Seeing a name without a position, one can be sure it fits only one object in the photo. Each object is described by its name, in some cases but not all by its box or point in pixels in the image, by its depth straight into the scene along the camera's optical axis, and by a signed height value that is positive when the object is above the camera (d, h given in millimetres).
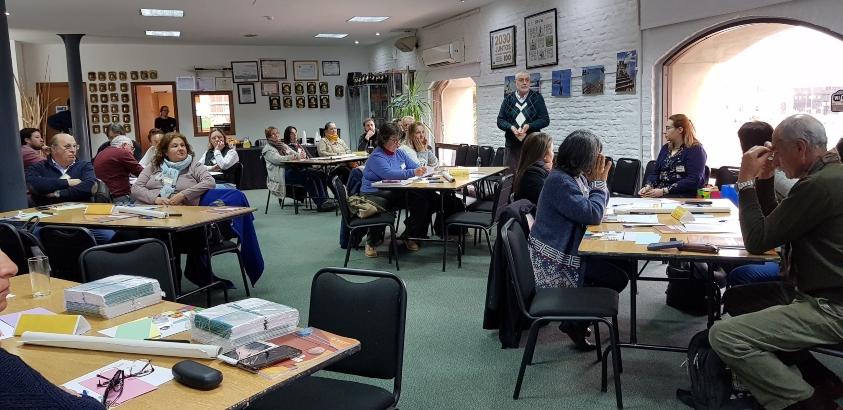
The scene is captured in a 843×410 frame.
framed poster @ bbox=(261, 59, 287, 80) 14969 +1519
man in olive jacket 2408 -622
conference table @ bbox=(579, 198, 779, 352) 2883 -574
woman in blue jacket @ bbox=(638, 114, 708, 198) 5184 -348
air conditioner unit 10922 +1292
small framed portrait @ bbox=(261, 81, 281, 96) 14992 +1102
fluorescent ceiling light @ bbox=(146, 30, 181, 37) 11861 +1947
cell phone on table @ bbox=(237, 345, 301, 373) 1807 -620
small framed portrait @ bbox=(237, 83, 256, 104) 14781 +981
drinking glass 2635 -523
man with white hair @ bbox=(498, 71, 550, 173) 7465 +120
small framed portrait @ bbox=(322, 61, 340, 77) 15562 +1550
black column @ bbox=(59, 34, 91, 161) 11531 +905
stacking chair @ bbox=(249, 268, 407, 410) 2217 -729
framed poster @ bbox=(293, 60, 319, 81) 15266 +1500
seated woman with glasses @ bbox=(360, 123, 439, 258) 6258 -559
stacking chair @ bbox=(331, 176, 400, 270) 5703 -771
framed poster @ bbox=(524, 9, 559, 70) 8555 +1154
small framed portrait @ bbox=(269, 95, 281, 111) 15055 +768
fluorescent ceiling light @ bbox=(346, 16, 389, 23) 11048 +1901
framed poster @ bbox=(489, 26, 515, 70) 9453 +1168
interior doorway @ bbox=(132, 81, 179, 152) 14227 +904
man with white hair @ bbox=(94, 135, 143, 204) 6207 -258
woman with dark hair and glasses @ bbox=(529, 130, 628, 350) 3602 -497
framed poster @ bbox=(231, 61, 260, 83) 14688 +1472
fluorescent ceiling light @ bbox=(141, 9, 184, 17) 9555 +1866
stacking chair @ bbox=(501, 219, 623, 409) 3035 -854
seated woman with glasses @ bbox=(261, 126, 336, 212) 9414 -567
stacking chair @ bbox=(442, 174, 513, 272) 5531 -770
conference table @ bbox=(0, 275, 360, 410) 1647 -642
